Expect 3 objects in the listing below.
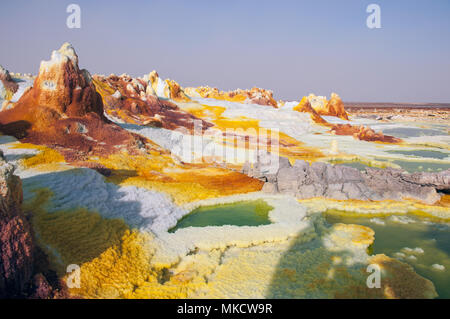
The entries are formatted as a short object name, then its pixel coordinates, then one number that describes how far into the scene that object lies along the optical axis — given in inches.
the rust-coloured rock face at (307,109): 2213.8
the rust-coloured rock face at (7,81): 1280.8
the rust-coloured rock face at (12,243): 320.5
